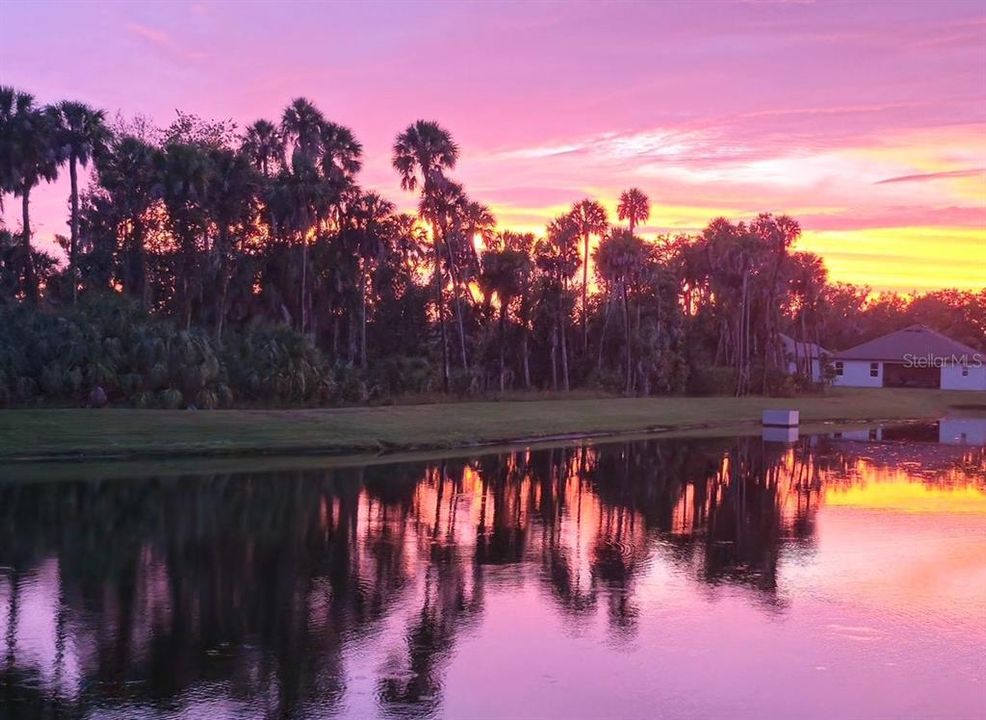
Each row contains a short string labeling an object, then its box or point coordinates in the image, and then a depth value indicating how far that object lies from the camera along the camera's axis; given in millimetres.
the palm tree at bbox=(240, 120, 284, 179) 61000
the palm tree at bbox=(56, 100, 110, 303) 49594
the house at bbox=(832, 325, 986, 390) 85875
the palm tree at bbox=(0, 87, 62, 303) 47938
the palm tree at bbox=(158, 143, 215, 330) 49156
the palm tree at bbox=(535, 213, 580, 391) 62656
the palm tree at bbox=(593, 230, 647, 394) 64250
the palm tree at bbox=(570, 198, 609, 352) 66288
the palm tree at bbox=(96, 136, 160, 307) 51375
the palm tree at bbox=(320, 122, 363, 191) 57094
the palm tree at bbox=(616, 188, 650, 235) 72812
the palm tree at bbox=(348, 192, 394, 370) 55312
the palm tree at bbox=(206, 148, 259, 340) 51688
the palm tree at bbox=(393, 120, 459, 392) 54031
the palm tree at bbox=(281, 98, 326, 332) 51469
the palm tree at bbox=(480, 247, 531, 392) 59625
